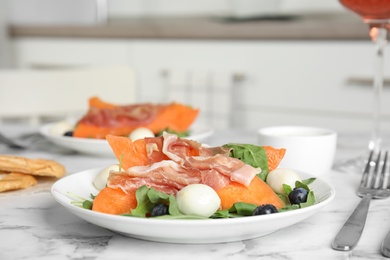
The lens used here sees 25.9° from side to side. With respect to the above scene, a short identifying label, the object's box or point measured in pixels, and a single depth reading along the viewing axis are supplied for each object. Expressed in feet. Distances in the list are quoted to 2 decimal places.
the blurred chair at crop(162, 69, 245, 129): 10.29
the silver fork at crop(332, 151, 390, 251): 1.85
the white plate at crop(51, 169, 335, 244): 1.73
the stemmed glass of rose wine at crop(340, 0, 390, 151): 2.82
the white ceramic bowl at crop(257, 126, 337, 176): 2.61
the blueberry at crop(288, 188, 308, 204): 1.96
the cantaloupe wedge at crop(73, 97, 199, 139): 3.05
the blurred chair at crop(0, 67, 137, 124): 4.67
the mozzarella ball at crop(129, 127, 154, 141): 2.87
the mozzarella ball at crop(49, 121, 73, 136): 3.25
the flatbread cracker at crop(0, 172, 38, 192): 2.32
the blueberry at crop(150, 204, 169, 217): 1.83
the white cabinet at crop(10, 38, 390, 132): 9.34
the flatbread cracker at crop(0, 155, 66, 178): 2.34
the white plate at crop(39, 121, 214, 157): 2.91
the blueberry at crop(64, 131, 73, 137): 3.15
